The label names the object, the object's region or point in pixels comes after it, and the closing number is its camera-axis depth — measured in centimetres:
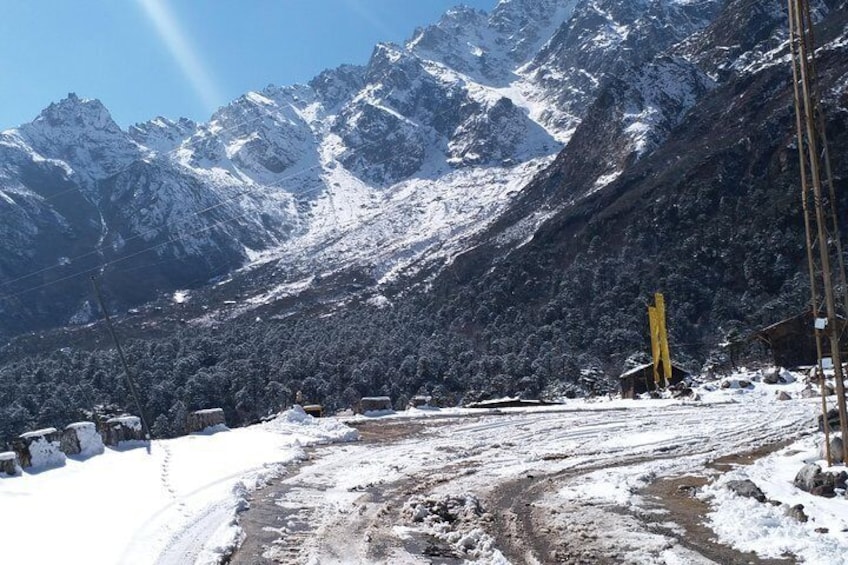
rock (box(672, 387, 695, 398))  3604
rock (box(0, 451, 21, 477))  1464
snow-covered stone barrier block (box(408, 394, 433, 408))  3794
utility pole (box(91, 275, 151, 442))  2971
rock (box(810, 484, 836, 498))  1145
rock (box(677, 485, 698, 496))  1339
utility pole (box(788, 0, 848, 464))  1268
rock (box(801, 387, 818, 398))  2907
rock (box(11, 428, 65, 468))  1545
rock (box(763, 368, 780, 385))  3475
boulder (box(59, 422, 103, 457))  1720
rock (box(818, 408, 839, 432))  1534
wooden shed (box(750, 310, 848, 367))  4550
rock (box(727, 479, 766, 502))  1167
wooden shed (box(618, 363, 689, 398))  4644
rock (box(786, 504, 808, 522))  1034
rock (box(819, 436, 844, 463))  1302
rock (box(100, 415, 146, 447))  1978
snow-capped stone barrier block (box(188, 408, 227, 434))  2583
